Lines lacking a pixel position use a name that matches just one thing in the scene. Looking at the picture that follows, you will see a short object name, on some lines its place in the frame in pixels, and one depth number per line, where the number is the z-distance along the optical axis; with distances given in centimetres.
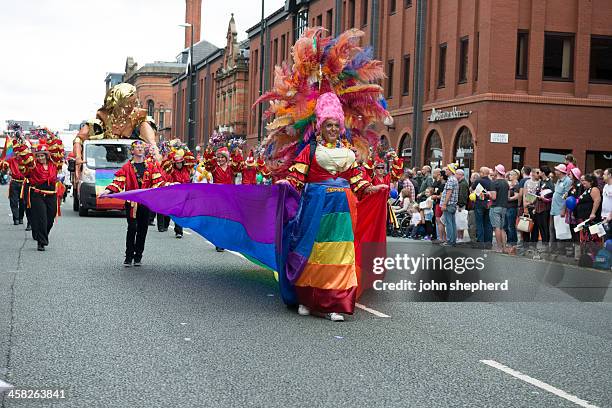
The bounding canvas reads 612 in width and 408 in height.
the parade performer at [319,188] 1020
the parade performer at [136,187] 1476
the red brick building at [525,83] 3322
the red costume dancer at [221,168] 2016
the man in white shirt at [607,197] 1680
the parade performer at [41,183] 1698
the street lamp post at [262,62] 4772
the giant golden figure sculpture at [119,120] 3062
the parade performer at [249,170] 2020
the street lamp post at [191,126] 6289
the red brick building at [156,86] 11856
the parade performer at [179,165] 1984
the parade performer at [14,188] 2281
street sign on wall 3288
